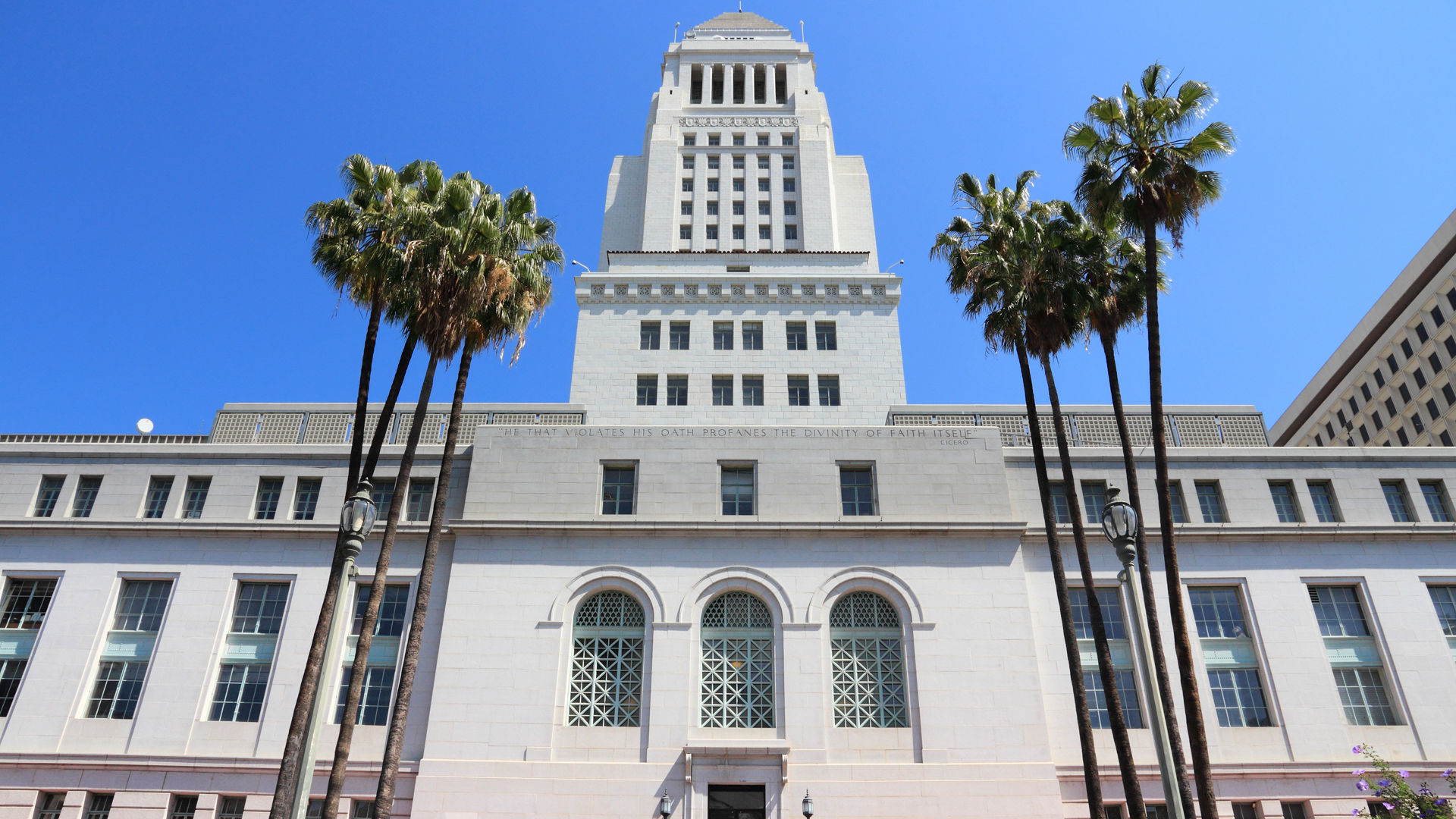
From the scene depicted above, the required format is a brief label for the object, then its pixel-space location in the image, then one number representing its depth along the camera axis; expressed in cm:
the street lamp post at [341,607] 1633
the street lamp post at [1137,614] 1534
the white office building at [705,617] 2556
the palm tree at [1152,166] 2302
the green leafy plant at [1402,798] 1980
